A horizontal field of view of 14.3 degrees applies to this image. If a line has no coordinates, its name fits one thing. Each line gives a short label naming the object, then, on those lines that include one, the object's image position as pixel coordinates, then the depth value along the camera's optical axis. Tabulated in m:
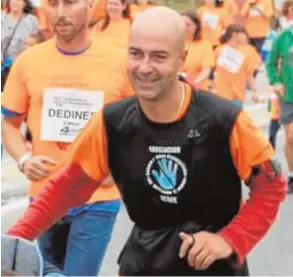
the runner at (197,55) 12.44
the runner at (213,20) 16.88
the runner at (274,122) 12.02
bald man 3.63
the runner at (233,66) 12.56
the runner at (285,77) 10.39
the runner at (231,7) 19.50
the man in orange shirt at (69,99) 5.17
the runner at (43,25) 14.02
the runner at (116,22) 11.85
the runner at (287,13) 10.85
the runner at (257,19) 19.66
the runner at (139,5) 17.22
